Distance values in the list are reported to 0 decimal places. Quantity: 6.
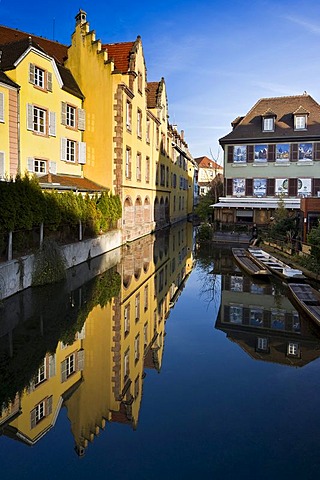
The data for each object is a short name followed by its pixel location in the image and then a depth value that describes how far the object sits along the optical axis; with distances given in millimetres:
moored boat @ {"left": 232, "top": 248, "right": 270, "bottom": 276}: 17178
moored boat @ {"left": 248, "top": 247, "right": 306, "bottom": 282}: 15773
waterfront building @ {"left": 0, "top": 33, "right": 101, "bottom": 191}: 19984
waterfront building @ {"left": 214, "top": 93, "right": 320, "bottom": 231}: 33531
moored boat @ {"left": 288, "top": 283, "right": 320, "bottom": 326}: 10906
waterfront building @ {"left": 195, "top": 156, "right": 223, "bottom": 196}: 101750
